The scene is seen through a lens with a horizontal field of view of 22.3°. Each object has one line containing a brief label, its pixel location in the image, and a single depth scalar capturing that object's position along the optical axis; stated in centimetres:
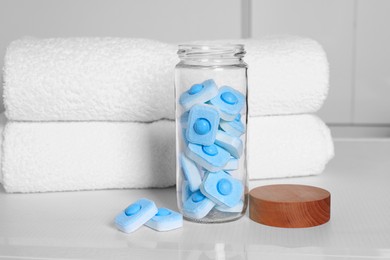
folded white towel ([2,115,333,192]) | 101
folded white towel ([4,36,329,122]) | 100
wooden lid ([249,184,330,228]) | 89
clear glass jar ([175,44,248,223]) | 90
